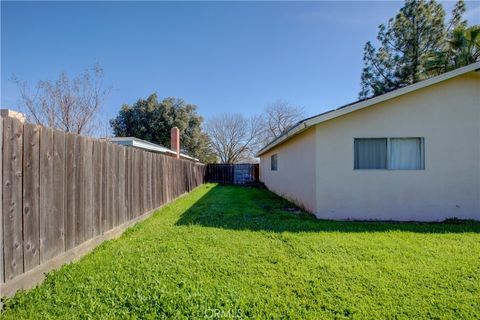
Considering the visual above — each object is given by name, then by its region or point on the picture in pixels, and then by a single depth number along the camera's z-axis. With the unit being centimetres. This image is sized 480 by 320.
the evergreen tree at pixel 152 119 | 2695
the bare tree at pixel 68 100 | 1399
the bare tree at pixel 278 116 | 3894
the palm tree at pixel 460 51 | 1566
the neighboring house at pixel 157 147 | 1323
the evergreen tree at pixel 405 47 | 1944
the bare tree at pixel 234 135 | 3891
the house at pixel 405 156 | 734
